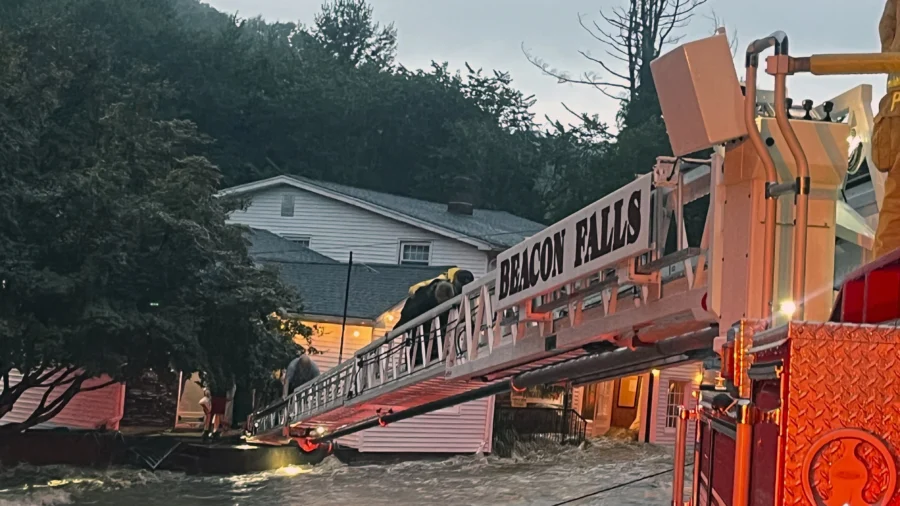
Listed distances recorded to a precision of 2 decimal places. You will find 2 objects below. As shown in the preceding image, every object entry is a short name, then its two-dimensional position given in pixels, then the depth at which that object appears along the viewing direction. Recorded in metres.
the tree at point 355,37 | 62.16
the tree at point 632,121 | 34.84
